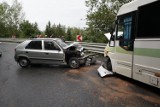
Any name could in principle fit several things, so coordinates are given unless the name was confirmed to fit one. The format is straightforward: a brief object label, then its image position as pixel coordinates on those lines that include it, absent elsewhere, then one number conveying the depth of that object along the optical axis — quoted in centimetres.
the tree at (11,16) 3336
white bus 361
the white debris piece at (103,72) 505
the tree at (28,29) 2604
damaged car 620
